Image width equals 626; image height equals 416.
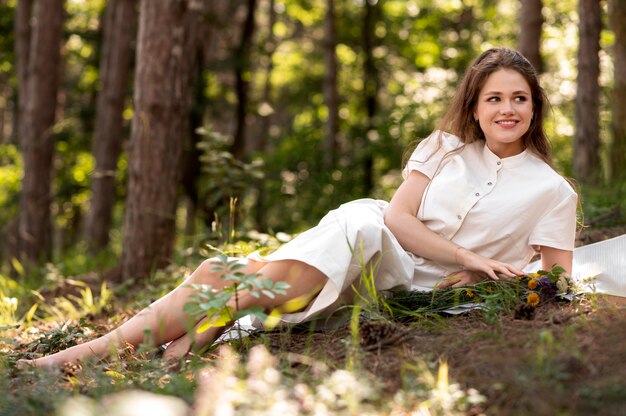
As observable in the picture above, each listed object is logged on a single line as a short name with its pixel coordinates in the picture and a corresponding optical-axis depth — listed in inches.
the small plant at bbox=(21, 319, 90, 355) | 145.7
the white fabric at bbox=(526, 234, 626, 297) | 142.7
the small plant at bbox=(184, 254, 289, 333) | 115.4
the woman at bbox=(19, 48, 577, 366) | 129.8
